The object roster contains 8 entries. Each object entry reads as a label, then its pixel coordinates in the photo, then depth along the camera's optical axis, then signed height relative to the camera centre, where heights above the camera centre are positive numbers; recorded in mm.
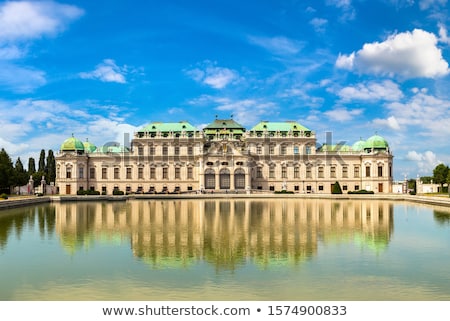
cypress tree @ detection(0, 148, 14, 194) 72250 +1580
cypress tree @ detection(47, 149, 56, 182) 99981 +3319
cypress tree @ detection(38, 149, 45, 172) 103362 +4799
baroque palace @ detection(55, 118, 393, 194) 87625 +2936
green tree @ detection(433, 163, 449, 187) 85181 +41
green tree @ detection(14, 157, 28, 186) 83306 +1214
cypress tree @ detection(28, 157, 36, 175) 103881 +3710
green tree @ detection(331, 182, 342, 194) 79375 -2421
